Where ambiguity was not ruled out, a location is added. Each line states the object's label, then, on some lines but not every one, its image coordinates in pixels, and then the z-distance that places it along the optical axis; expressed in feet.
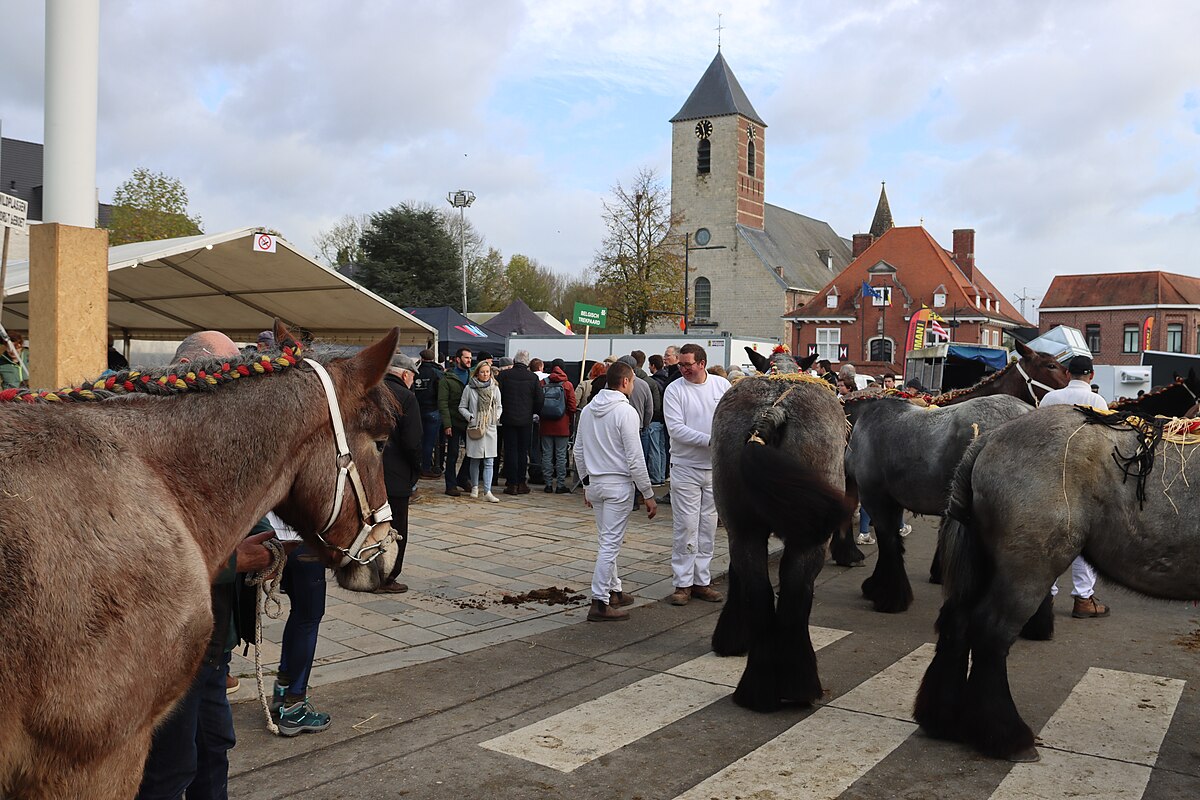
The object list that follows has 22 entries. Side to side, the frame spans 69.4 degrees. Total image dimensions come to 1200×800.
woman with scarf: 42.37
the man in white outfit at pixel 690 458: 24.14
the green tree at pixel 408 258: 144.56
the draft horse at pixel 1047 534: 14.06
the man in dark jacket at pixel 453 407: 43.70
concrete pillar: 16.08
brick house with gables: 197.47
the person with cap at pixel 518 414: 44.50
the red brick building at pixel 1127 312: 204.03
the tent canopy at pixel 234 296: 36.43
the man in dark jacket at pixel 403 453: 23.68
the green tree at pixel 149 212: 97.44
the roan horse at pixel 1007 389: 28.19
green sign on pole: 64.64
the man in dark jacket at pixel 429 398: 42.02
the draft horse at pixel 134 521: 5.97
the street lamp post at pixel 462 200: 138.10
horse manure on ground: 25.11
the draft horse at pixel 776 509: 16.52
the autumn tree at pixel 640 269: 149.79
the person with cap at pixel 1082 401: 23.90
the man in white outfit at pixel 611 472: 23.36
